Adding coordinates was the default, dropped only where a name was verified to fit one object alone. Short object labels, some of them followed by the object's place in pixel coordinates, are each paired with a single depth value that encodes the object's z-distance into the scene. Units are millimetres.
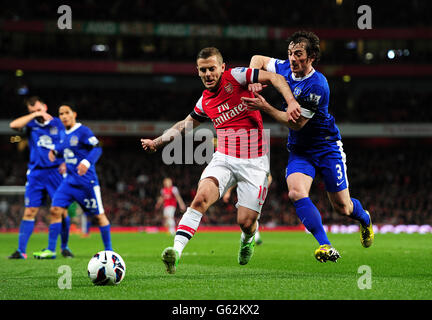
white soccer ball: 12258
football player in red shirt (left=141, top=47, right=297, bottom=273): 12992
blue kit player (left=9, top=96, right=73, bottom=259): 20797
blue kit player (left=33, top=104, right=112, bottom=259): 19344
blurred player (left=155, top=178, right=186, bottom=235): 43219
